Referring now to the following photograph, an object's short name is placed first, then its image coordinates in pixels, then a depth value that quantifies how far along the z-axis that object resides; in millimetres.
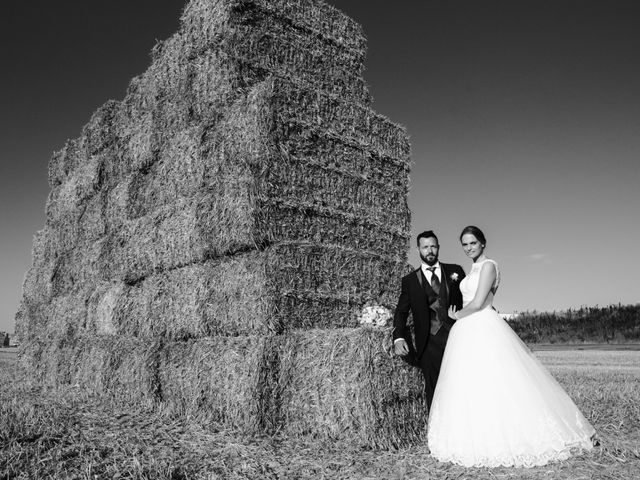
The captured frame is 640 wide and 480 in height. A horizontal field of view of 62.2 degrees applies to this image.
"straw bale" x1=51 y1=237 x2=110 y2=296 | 9164
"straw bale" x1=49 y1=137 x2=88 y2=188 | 11117
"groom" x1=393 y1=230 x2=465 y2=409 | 4785
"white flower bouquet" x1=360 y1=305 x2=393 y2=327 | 6062
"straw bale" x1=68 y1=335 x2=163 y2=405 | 6834
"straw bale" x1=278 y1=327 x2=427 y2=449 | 4684
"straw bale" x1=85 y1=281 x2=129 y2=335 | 7977
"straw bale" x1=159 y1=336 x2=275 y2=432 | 5289
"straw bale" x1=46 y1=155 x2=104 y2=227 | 9922
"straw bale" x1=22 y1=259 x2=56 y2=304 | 10977
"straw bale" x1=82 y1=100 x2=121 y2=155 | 10117
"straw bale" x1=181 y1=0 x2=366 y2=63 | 6785
